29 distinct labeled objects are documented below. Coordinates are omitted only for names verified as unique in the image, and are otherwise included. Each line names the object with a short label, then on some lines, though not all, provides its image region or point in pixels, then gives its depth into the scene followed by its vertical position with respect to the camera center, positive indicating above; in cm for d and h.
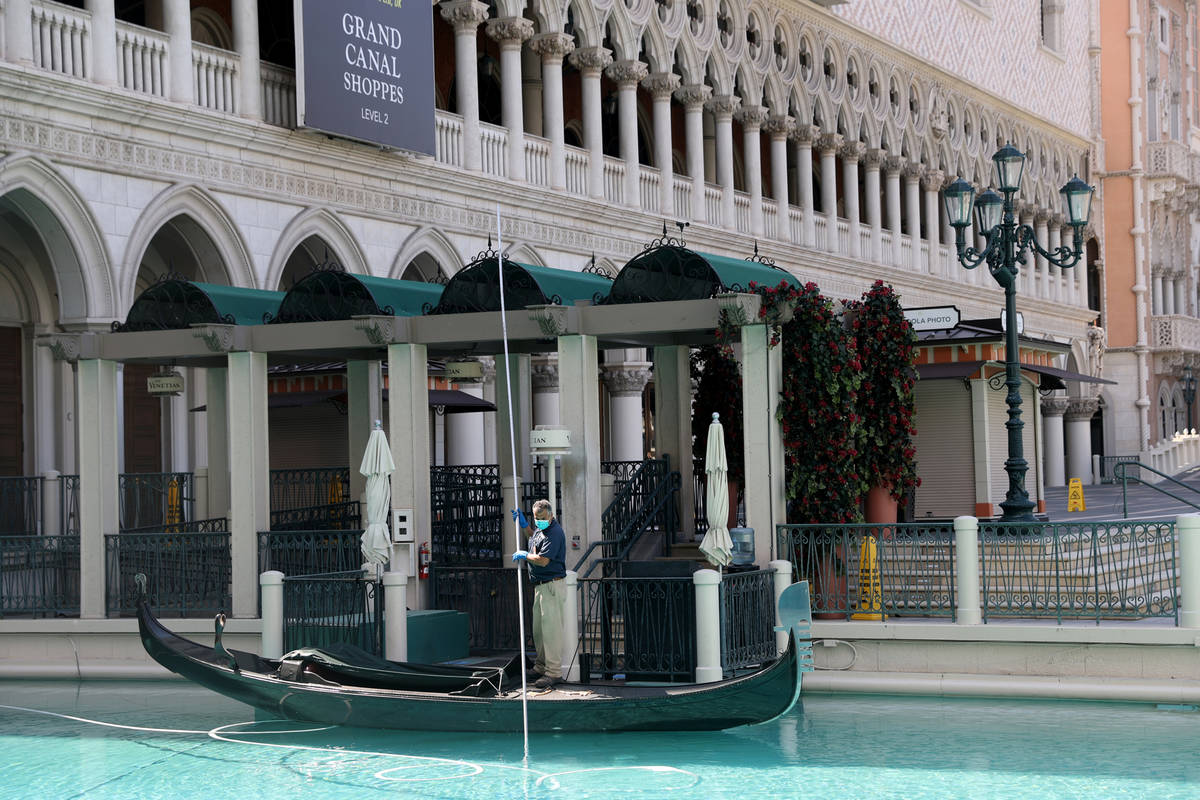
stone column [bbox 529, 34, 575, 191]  2417 +577
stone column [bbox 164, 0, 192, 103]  1797 +479
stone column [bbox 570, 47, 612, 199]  2509 +572
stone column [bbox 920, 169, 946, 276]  3784 +573
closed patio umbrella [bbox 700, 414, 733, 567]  1238 -34
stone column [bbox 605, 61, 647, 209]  2603 +576
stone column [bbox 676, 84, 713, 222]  2781 +582
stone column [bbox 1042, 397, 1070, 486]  4019 +34
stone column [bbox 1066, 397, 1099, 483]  4341 +40
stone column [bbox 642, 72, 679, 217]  2688 +572
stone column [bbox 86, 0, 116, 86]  1703 +466
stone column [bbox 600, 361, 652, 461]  2669 +99
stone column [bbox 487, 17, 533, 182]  2325 +566
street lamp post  1530 +219
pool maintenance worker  1201 -94
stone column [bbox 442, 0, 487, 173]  2238 +567
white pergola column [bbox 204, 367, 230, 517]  1653 +37
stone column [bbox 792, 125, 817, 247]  3186 +573
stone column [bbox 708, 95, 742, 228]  2875 +570
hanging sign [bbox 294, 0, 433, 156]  1908 +500
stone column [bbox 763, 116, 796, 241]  3078 +564
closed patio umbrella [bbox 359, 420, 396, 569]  1298 -21
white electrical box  1349 -49
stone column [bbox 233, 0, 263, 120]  1888 +495
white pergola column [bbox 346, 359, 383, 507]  1584 +65
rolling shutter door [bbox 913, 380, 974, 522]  1781 +5
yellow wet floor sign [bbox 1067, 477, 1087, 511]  2223 -67
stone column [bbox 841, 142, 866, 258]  3368 +571
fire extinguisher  1368 -83
